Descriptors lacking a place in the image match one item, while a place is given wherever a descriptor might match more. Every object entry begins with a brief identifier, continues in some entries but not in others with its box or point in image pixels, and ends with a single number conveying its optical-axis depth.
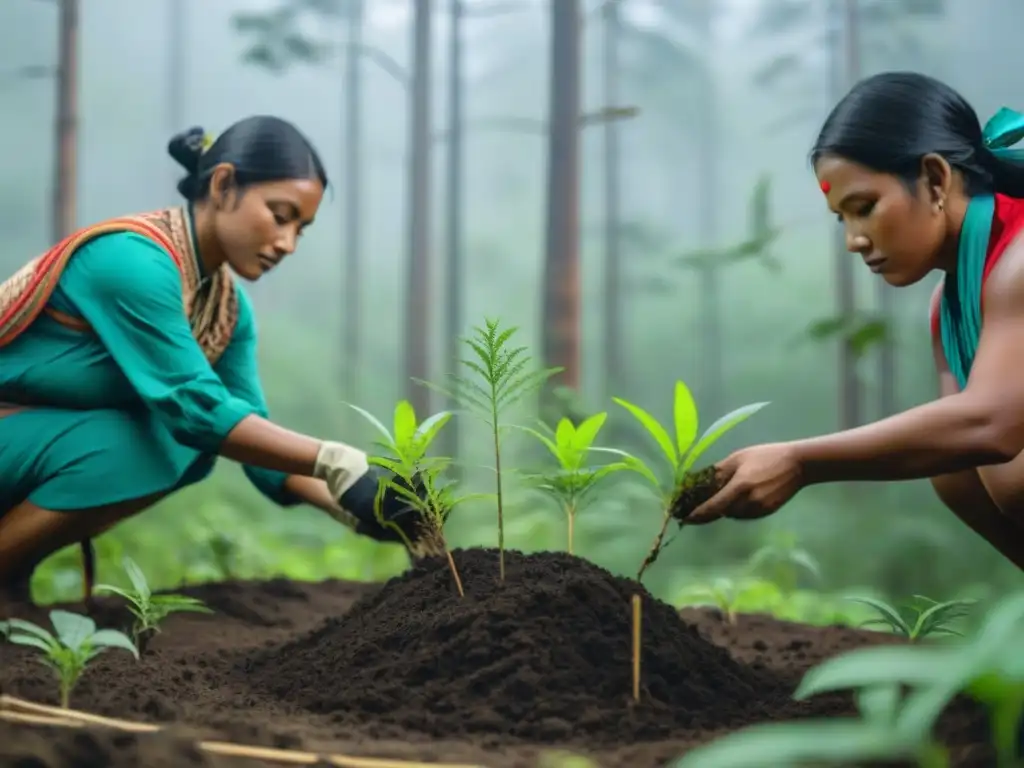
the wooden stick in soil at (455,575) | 1.66
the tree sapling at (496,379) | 1.56
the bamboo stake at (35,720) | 1.23
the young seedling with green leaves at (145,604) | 1.88
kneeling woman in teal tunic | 2.04
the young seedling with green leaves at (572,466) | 1.73
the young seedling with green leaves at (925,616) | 1.84
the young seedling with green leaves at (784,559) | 2.84
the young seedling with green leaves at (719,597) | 2.52
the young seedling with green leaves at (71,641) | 1.35
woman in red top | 1.54
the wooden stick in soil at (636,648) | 1.31
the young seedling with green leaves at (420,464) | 1.66
